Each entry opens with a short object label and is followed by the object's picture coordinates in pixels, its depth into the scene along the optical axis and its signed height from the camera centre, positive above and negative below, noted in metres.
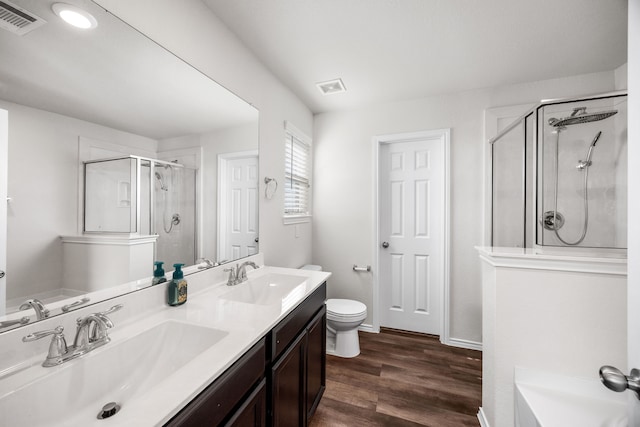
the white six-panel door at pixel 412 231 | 2.72 -0.18
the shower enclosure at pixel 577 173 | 1.46 +0.27
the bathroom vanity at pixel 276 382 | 0.73 -0.66
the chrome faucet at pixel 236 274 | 1.55 -0.38
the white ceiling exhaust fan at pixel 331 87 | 2.37 +1.23
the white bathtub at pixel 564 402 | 1.12 -0.89
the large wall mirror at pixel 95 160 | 0.79 +0.21
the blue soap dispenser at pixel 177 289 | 1.19 -0.35
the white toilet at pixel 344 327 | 2.25 -1.01
